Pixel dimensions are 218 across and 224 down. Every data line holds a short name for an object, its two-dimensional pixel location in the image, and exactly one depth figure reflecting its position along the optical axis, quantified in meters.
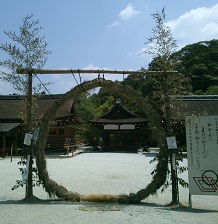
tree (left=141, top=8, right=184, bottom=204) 5.76
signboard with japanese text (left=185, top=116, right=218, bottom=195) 5.27
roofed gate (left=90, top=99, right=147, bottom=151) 24.30
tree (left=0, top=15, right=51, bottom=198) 6.08
